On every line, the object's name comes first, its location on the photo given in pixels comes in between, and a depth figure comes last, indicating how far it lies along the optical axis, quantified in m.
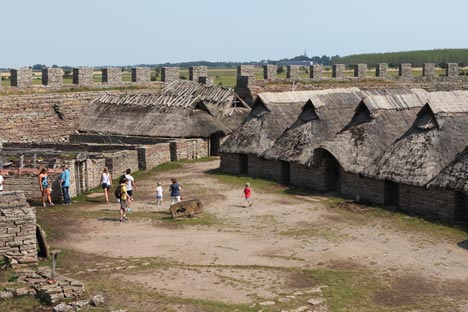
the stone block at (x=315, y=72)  40.22
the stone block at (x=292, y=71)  39.09
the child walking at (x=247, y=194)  22.02
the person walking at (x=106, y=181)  22.53
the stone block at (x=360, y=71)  41.78
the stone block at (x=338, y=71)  41.00
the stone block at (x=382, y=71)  42.09
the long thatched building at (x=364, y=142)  22.80
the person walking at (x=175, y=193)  21.31
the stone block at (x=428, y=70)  43.88
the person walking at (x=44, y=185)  21.95
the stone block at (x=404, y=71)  43.22
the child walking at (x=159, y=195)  21.97
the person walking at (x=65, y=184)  22.20
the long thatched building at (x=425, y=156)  20.31
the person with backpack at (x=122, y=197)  20.03
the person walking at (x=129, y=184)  21.72
